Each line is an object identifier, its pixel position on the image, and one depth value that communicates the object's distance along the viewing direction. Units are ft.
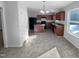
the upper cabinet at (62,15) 14.01
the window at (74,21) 11.03
